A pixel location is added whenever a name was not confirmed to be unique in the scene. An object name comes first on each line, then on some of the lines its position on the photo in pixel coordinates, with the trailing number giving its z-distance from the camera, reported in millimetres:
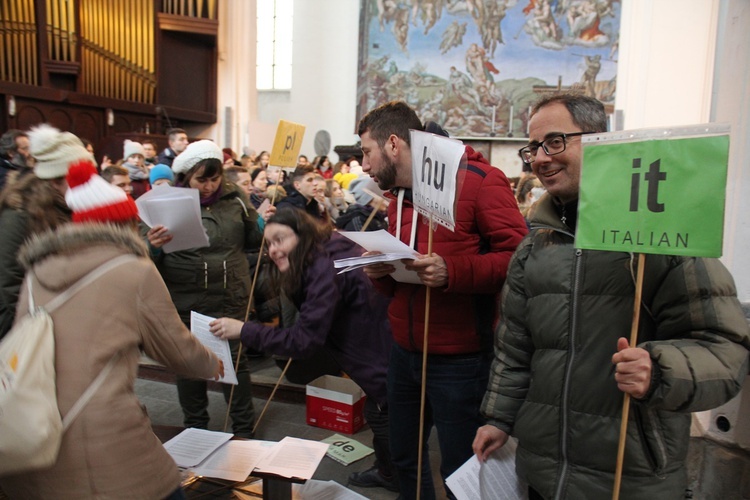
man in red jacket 2092
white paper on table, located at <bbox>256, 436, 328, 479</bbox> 2367
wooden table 2395
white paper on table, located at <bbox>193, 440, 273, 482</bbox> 2400
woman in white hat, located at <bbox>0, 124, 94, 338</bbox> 2680
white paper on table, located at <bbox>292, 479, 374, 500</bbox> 2633
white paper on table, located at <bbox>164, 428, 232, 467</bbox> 2494
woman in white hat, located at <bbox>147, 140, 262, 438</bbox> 3457
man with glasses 1293
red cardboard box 4000
